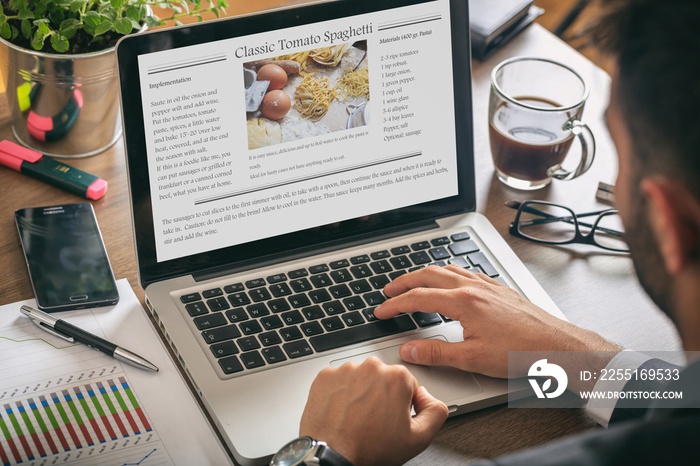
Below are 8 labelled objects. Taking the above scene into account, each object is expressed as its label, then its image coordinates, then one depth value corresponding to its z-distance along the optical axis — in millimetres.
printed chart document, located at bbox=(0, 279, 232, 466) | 1212
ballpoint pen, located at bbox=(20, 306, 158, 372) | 1280
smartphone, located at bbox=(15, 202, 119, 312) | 1327
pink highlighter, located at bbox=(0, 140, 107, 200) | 1437
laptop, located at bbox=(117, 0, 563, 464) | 1287
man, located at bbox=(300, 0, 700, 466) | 1026
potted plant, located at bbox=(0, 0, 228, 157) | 1376
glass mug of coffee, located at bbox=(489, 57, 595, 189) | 1481
